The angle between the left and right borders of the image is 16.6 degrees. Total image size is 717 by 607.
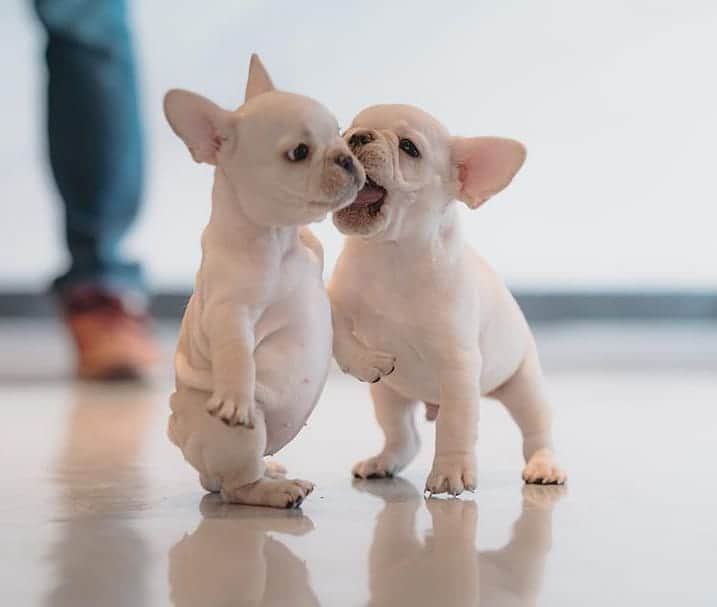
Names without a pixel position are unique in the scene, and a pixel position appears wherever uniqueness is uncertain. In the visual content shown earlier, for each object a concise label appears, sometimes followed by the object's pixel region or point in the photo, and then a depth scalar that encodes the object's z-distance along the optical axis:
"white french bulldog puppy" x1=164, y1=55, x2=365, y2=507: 1.25
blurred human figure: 2.35
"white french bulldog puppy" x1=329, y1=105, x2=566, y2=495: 1.32
